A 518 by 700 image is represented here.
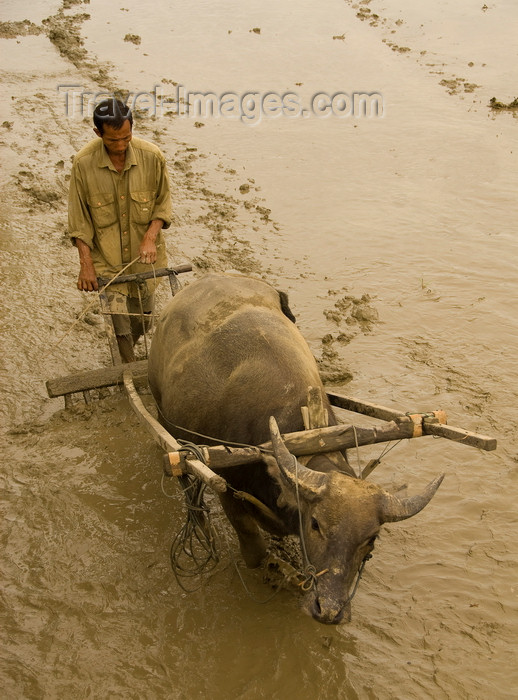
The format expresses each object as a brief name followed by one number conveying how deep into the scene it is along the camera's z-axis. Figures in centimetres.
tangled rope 338
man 448
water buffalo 292
